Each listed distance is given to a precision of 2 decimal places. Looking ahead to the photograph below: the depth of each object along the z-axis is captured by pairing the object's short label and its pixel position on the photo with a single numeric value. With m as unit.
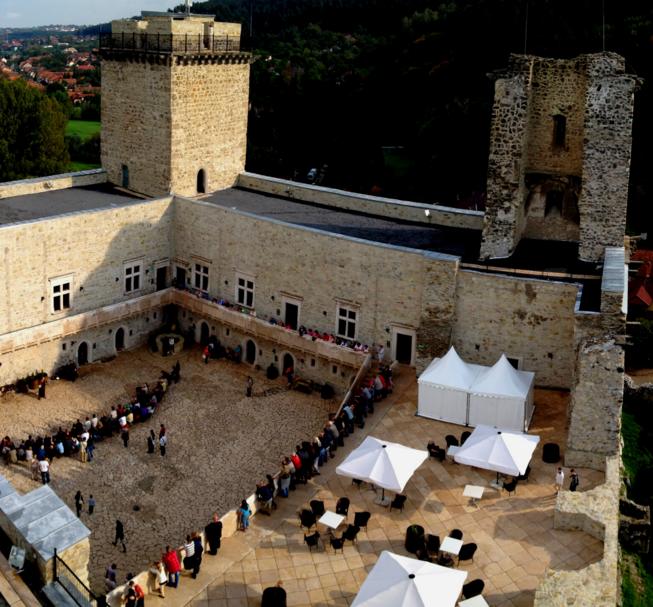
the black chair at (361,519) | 22.22
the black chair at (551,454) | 25.16
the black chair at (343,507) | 22.62
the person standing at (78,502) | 25.03
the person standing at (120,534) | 23.56
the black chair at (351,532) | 21.75
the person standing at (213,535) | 21.42
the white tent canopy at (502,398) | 26.42
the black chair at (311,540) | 21.59
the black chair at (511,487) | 23.66
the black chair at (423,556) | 20.97
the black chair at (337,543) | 21.44
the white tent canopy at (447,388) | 27.12
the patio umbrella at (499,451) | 23.36
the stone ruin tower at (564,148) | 28.81
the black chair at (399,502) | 23.00
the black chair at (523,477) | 24.33
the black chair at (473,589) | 19.64
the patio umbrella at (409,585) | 18.22
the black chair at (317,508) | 22.81
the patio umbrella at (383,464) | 22.72
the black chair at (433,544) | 21.42
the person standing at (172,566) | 20.31
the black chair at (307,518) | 22.23
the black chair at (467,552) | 20.97
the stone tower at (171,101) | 34.84
